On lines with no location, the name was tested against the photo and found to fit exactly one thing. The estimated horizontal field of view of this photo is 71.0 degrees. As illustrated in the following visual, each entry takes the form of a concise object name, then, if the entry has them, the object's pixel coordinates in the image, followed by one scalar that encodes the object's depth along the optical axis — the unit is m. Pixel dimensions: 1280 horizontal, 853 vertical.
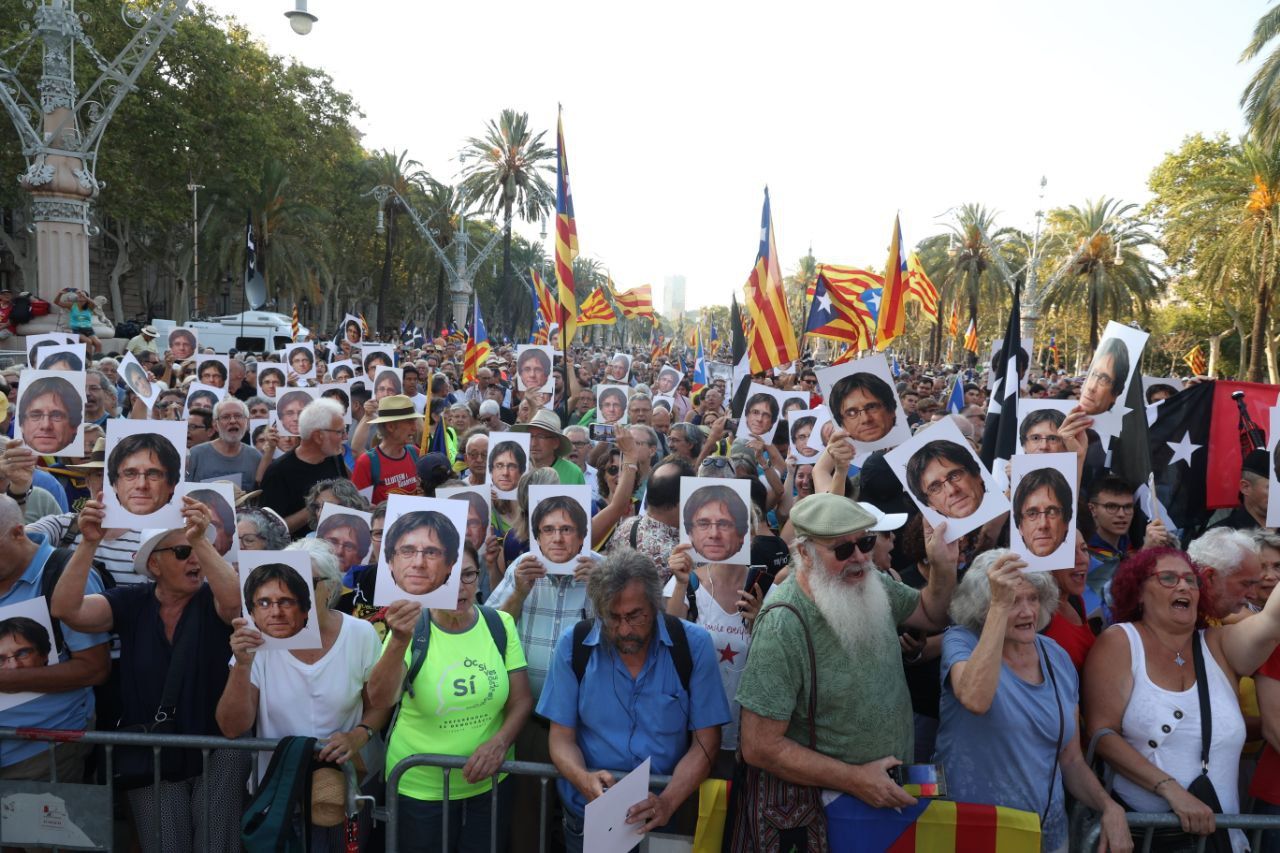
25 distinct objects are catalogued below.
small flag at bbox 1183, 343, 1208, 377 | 19.14
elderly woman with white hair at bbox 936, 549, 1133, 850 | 3.03
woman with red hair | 3.16
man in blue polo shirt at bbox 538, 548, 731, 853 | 3.17
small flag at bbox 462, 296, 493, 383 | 12.62
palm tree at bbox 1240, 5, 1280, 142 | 19.27
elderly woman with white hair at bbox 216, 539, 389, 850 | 3.24
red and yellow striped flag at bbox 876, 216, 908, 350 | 8.91
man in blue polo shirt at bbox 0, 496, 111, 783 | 3.36
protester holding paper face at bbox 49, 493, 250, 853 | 3.31
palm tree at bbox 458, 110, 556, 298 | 42.81
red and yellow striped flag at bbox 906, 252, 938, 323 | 16.00
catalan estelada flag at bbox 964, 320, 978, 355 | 23.05
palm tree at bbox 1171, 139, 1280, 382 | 23.14
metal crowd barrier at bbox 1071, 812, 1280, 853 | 2.99
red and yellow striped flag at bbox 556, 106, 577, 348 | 8.29
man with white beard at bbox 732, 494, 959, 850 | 2.89
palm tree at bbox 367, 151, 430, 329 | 43.72
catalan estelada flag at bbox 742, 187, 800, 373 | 8.65
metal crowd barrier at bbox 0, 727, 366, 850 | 3.24
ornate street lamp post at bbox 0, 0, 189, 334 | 17.69
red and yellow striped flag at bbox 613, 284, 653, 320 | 20.83
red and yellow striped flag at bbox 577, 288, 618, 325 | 17.86
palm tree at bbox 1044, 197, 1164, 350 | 33.66
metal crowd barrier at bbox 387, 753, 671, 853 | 3.22
